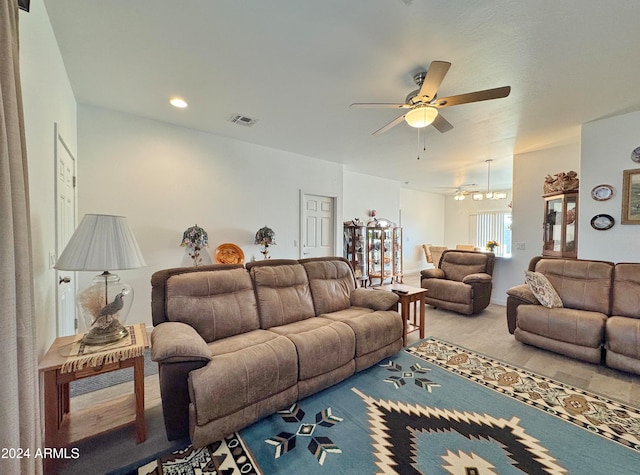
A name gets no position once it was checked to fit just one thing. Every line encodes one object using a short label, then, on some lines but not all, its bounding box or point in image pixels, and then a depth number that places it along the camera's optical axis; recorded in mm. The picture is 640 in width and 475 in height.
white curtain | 837
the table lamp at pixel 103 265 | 1588
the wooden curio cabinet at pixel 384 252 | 6406
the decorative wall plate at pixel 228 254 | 3863
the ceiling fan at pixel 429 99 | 1950
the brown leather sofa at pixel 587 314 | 2463
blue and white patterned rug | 1489
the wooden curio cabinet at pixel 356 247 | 6105
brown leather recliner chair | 4168
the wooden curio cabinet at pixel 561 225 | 3969
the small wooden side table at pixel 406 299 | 2977
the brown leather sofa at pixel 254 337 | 1600
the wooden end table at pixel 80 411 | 1397
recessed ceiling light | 2887
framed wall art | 3170
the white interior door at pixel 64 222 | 2150
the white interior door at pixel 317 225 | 5012
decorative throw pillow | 2980
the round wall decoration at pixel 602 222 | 3354
